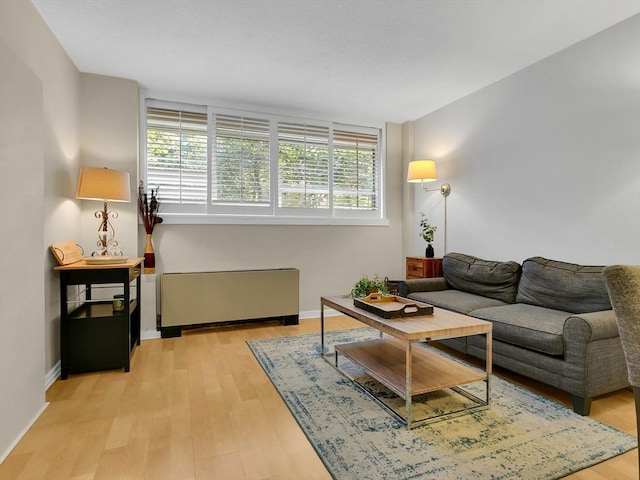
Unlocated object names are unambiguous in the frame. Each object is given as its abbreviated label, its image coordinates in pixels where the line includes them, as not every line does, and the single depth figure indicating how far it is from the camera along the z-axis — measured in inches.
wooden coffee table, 79.4
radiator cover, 146.2
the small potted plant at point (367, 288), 111.7
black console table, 105.1
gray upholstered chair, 37.7
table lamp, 112.7
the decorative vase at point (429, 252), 168.7
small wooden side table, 162.2
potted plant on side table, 169.5
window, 155.1
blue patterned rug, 63.7
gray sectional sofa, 82.5
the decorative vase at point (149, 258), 145.3
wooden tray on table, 92.0
